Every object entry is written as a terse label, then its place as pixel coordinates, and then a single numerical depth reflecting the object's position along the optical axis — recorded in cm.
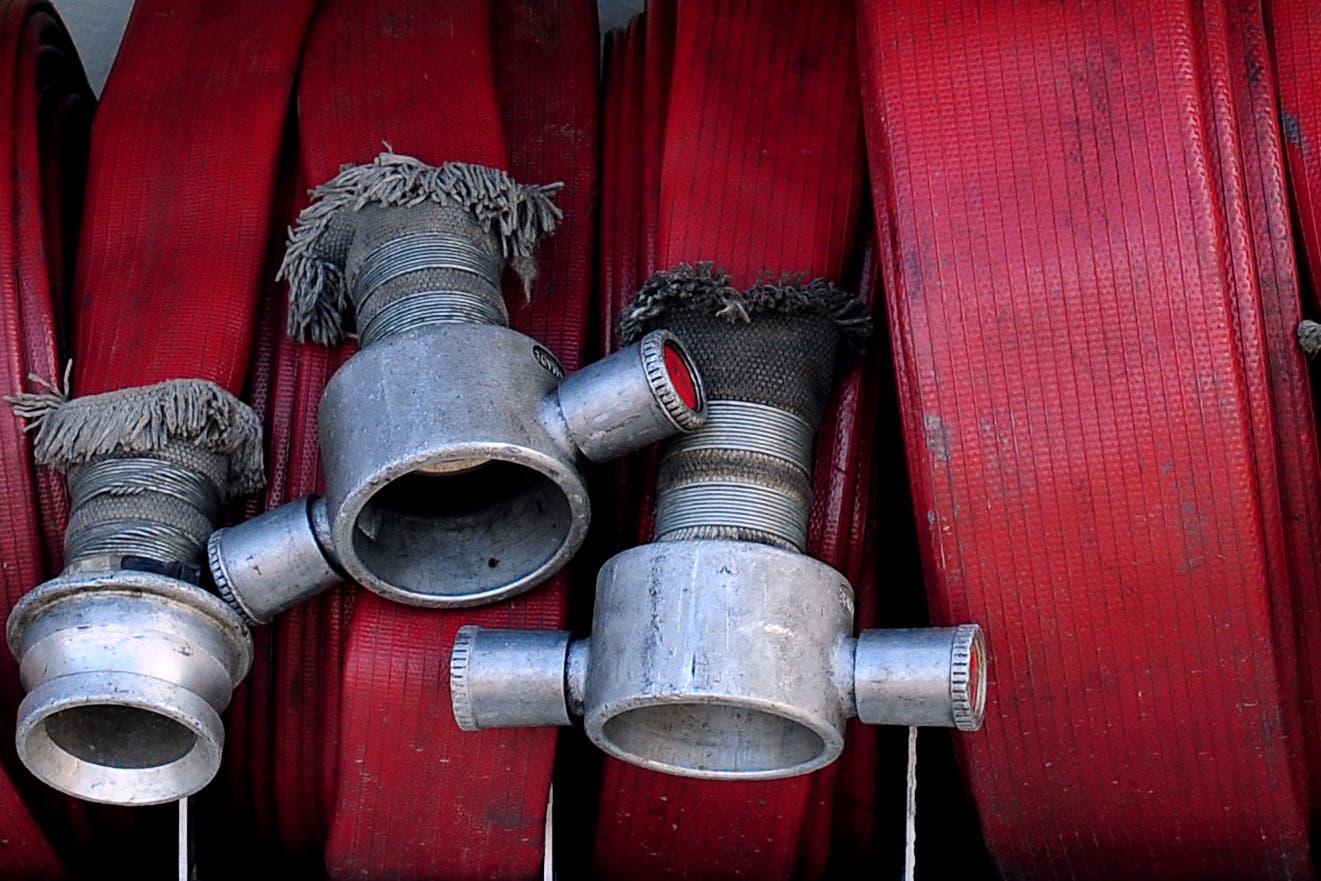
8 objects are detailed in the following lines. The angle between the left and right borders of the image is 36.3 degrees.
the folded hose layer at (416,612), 237
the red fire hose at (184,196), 256
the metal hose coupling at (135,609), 221
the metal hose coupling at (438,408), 223
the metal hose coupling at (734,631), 214
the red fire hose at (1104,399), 220
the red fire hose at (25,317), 246
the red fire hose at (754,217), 245
